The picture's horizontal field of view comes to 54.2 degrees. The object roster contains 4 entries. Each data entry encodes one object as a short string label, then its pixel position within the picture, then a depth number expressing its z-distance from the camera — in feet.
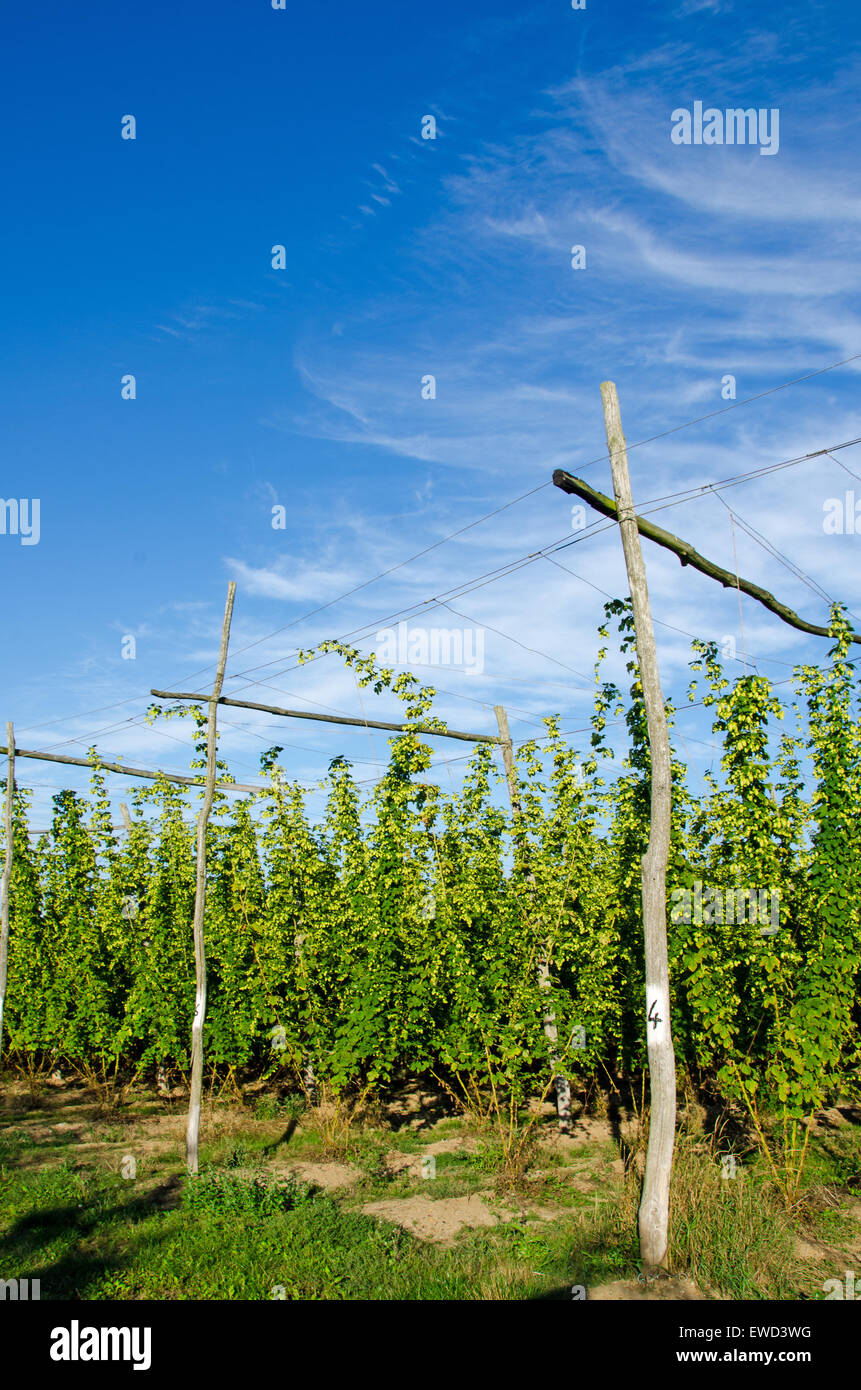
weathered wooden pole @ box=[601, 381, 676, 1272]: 26.99
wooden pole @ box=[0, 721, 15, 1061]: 63.87
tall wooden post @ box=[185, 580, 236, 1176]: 39.83
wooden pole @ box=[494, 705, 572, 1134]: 43.93
